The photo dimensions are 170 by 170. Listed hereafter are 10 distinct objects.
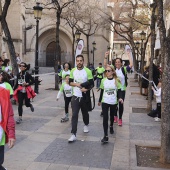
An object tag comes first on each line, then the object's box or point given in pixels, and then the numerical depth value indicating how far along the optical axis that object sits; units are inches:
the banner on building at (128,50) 389.1
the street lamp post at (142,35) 712.5
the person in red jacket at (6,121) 103.9
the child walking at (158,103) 274.2
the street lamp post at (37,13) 458.8
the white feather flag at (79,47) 313.8
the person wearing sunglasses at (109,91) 200.6
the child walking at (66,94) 259.7
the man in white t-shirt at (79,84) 199.8
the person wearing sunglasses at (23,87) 253.8
